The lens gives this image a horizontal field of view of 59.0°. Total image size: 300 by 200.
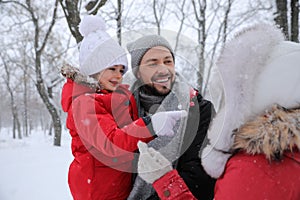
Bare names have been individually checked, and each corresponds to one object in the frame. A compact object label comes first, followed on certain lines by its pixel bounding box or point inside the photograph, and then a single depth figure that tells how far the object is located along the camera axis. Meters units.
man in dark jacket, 1.33
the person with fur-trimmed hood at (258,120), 0.85
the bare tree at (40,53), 11.48
